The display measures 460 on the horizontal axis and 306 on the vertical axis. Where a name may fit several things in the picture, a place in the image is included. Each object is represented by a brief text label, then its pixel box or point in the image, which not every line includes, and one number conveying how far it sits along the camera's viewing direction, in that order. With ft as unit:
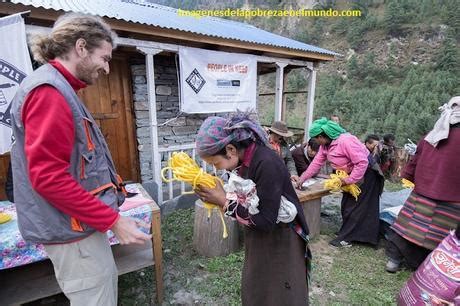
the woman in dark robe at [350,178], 11.52
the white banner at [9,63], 9.73
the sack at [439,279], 6.91
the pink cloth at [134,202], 8.10
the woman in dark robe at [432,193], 8.66
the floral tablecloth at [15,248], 6.28
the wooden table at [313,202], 12.44
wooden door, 16.35
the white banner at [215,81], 16.58
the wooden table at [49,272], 6.86
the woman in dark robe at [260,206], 4.43
